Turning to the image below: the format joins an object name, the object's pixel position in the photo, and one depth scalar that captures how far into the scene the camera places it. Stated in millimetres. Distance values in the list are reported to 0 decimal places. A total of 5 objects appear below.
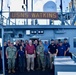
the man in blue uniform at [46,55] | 8708
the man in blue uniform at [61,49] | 8479
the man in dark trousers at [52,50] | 8367
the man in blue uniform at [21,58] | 8119
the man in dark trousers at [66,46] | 8672
